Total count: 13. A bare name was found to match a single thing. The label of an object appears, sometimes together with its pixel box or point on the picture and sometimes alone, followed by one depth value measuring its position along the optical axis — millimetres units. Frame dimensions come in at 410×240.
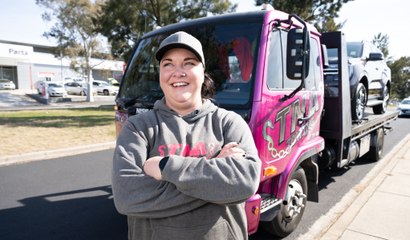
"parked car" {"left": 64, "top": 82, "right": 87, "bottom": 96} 35531
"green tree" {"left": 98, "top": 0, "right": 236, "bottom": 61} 17031
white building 41719
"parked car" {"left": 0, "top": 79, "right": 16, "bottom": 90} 38406
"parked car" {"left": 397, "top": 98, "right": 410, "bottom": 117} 21700
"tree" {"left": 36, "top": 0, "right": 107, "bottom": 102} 23922
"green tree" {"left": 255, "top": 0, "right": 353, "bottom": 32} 15492
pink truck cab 2750
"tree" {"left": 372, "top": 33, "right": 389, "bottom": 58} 58725
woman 1491
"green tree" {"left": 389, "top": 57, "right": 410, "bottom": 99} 52938
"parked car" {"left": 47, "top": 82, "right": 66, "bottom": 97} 30062
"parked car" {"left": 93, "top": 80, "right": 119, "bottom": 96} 39031
